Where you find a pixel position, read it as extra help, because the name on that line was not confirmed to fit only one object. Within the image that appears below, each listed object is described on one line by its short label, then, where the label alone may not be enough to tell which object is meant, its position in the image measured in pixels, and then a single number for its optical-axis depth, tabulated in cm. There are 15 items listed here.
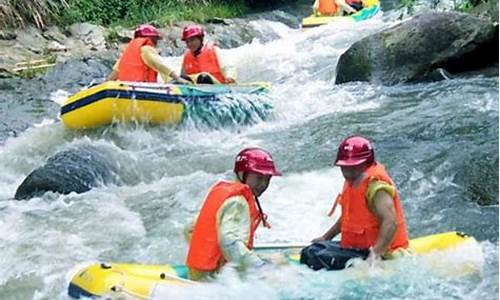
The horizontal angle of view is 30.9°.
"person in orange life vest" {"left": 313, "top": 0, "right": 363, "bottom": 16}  1702
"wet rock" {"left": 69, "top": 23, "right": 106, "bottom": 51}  1417
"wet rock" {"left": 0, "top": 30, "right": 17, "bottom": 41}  1334
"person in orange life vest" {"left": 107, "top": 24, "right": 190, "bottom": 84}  1002
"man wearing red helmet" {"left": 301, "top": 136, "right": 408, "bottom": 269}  505
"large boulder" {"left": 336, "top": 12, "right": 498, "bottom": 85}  1129
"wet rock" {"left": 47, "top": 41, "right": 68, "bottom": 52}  1352
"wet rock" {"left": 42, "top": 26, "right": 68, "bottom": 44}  1397
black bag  520
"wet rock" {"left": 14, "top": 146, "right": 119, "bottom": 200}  800
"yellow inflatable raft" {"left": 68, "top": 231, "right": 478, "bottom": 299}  498
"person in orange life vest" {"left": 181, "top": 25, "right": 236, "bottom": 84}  1030
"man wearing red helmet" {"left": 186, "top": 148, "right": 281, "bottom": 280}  493
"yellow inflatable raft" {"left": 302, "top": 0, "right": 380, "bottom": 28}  1652
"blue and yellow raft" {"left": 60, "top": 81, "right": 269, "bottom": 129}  953
